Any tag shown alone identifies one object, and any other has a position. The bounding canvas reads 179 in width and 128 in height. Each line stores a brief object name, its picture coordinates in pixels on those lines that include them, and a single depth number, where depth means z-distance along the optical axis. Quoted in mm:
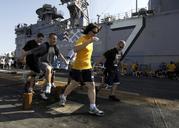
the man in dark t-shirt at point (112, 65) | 3433
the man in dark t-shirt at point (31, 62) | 3280
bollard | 2850
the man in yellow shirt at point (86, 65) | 2695
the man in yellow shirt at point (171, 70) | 10143
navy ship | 12518
